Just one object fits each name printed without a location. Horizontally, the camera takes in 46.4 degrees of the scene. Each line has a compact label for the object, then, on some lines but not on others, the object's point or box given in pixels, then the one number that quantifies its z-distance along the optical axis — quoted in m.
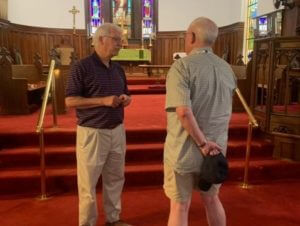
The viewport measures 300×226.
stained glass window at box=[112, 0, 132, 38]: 12.02
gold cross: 11.01
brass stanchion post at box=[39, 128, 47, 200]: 3.41
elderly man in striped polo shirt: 2.32
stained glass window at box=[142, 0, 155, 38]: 12.47
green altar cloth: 10.45
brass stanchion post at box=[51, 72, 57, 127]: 4.42
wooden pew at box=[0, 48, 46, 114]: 5.53
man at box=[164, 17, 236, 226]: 1.82
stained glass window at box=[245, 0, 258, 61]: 10.27
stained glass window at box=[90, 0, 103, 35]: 12.18
